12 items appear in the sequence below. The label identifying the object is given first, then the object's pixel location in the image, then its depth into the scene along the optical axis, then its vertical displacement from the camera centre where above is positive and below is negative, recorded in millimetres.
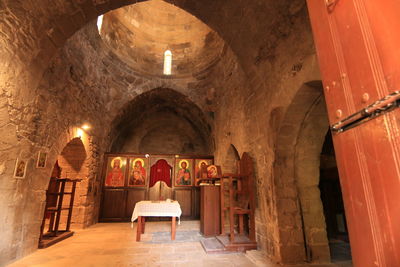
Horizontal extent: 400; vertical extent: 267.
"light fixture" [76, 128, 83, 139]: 5422 +1502
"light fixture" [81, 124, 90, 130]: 5769 +1774
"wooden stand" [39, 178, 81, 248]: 4062 -1033
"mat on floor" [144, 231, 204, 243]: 4617 -1187
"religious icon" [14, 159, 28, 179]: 3275 +329
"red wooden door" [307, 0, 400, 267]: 723 +237
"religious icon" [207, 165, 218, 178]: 5449 +431
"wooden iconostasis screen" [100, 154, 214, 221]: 7520 +244
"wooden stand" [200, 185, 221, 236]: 4949 -573
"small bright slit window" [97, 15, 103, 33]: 6671 +5504
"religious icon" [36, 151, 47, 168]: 3863 +554
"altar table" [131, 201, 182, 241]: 4734 -523
